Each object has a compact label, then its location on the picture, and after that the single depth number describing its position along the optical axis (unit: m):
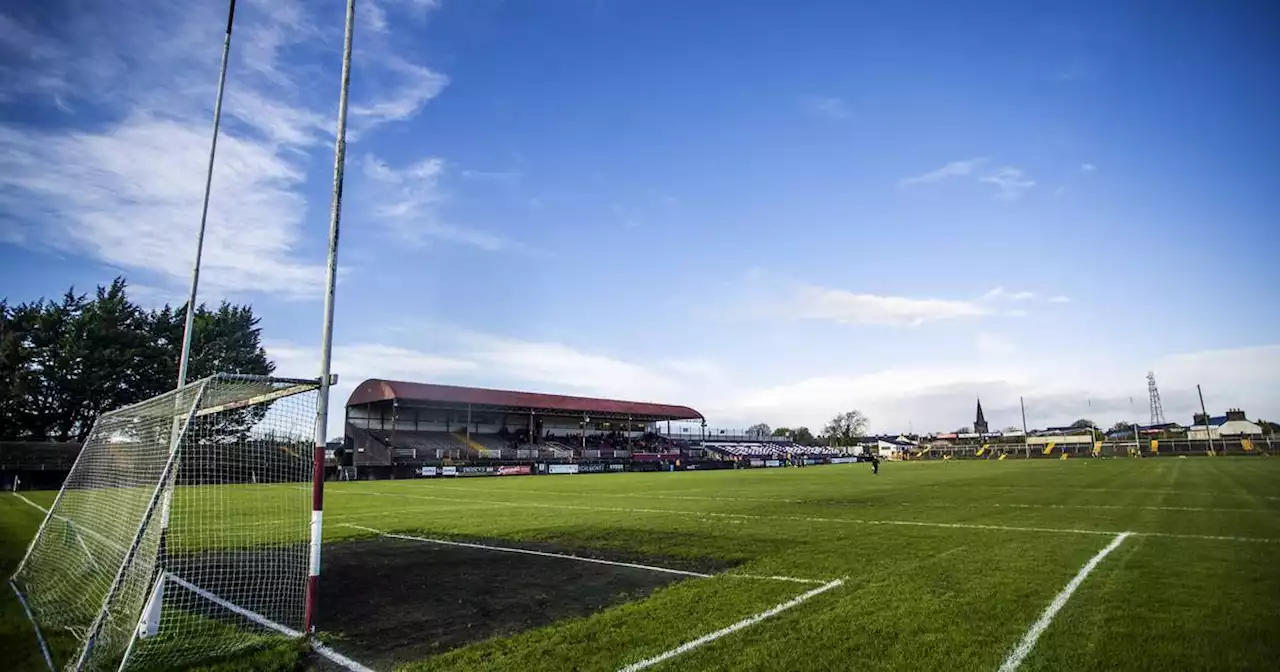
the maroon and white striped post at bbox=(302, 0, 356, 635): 5.74
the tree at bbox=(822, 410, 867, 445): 150.48
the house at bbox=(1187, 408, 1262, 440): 84.90
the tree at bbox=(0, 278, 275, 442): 38.62
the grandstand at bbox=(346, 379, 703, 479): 46.44
